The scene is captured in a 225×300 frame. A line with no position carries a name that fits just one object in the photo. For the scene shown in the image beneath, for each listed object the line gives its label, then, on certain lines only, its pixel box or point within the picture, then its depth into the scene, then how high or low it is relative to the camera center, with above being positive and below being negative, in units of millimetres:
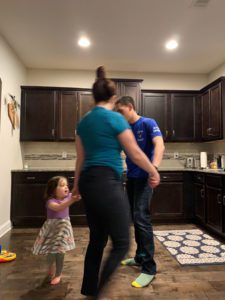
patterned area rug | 2361 -985
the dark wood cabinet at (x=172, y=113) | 4238 +766
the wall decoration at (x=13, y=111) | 3461 +673
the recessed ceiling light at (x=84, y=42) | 3276 +1570
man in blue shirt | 1901 -225
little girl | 1818 -558
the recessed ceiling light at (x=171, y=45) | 3361 +1571
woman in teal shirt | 1227 -78
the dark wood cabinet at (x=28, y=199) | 3596 -604
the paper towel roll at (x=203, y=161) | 4180 -59
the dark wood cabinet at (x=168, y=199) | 3803 -642
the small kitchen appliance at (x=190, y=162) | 4449 -82
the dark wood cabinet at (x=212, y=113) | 3648 +694
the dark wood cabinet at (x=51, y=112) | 4035 +755
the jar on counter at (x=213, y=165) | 3956 -121
